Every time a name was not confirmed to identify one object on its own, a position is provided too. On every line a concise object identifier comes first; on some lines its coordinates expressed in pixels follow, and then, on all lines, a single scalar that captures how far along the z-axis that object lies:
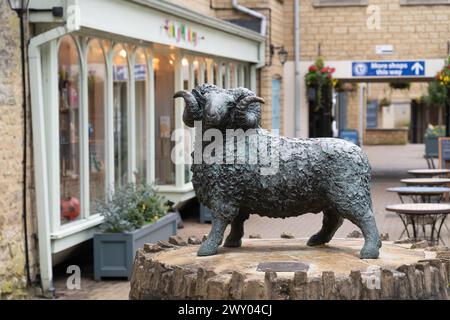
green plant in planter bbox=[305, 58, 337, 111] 20.77
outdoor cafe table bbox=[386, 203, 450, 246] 10.47
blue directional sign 20.75
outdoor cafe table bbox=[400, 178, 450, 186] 14.45
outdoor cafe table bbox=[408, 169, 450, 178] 16.44
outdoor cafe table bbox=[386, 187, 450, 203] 12.70
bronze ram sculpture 5.24
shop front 9.31
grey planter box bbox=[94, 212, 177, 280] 10.41
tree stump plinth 4.64
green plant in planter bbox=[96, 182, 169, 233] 10.58
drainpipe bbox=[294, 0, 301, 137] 21.08
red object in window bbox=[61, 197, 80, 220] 10.19
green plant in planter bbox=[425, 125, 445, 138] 30.48
